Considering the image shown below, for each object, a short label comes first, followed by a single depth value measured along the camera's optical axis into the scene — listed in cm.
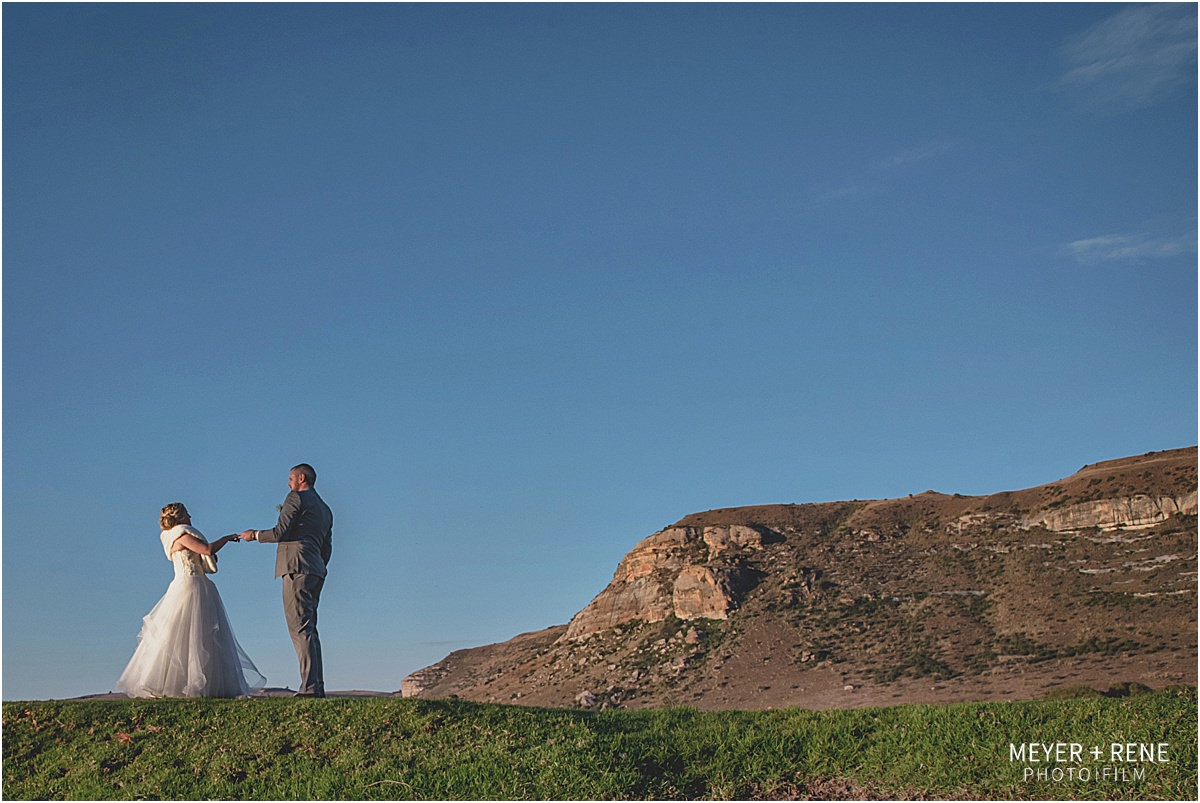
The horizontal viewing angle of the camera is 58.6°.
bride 1392
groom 1371
